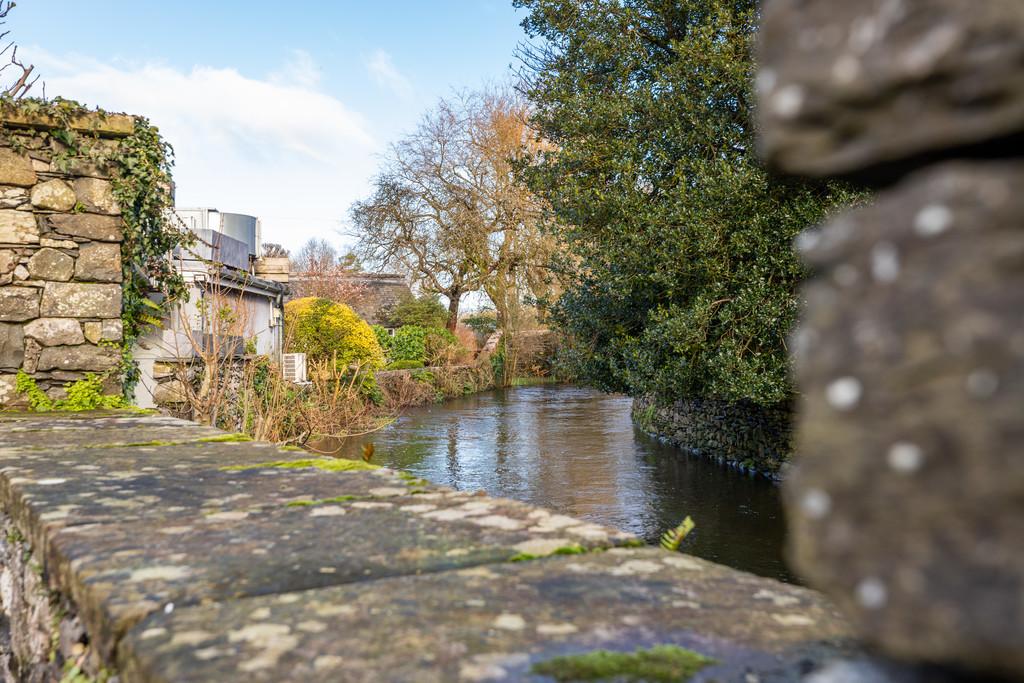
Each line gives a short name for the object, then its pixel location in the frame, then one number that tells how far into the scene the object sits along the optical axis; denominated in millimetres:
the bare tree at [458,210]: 25969
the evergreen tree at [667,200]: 8602
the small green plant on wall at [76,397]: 5773
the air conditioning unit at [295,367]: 15470
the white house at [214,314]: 7434
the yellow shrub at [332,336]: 18797
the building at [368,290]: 32534
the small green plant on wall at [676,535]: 2242
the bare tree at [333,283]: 34719
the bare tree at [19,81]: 5871
